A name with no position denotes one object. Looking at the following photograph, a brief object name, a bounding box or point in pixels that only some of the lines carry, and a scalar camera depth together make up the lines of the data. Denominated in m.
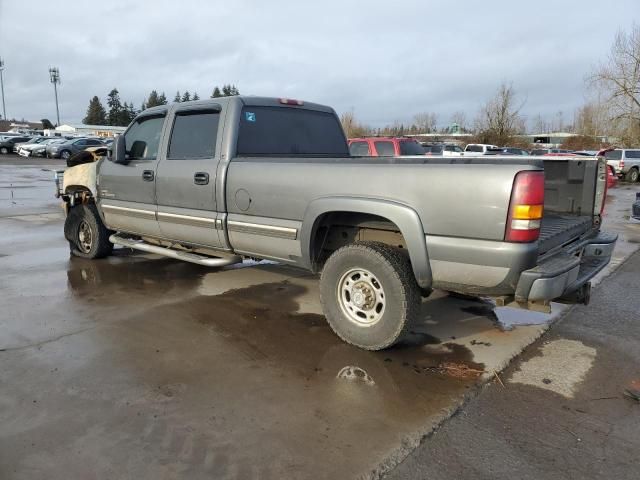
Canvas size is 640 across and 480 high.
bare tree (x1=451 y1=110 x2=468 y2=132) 69.94
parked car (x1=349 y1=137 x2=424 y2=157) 14.05
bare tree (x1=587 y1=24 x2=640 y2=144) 30.20
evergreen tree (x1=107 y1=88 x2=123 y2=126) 109.31
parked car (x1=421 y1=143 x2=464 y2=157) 23.99
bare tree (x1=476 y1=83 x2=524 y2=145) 48.09
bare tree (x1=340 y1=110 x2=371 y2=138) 60.66
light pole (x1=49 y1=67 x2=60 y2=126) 86.06
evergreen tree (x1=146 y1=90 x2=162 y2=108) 106.40
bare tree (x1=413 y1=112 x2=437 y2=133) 85.75
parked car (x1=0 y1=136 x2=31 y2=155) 44.91
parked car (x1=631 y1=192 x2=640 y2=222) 10.58
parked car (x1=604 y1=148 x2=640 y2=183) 25.47
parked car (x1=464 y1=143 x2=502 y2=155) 32.44
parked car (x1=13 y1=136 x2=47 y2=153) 42.31
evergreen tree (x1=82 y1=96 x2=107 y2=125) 105.94
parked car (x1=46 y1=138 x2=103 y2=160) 37.91
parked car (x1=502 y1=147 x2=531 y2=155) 27.92
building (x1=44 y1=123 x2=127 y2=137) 79.95
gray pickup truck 3.30
